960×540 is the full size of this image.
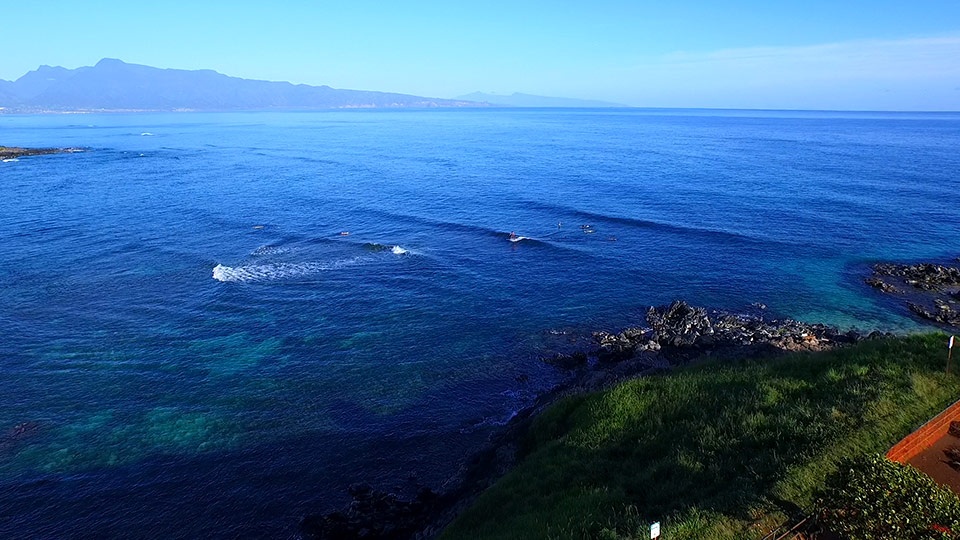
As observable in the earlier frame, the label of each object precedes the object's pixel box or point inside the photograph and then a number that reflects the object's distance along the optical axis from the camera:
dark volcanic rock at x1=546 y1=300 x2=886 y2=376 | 42.78
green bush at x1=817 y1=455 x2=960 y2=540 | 15.83
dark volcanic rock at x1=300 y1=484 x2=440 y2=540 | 27.38
